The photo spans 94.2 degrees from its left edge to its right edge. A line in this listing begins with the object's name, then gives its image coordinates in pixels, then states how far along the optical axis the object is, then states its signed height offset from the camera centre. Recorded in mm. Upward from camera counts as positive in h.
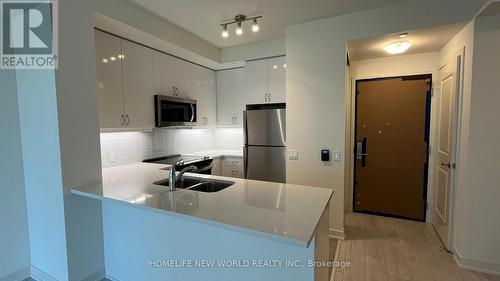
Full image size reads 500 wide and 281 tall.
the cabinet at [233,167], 3772 -680
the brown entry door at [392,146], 3238 -309
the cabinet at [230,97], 3930 +502
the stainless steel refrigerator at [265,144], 3168 -259
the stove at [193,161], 3172 -490
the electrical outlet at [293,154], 2968 -370
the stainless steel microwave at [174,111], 2996 +208
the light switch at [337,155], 2725 -355
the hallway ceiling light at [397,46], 2668 +908
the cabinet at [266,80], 3430 +685
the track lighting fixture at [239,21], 2473 +1188
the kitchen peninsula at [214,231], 1274 -711
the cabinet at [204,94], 3709 +531
